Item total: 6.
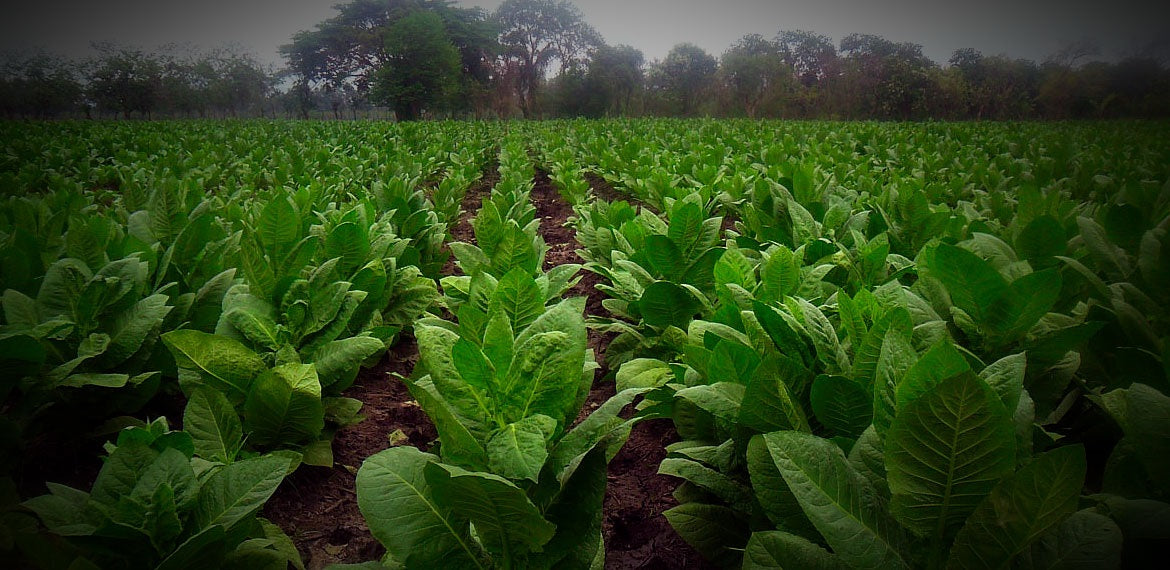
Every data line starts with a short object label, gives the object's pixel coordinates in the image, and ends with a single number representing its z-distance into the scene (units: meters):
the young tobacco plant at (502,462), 1.16
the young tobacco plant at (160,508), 1.21
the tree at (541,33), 75.62
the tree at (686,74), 53.91
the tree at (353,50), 64.50
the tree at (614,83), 57.38
